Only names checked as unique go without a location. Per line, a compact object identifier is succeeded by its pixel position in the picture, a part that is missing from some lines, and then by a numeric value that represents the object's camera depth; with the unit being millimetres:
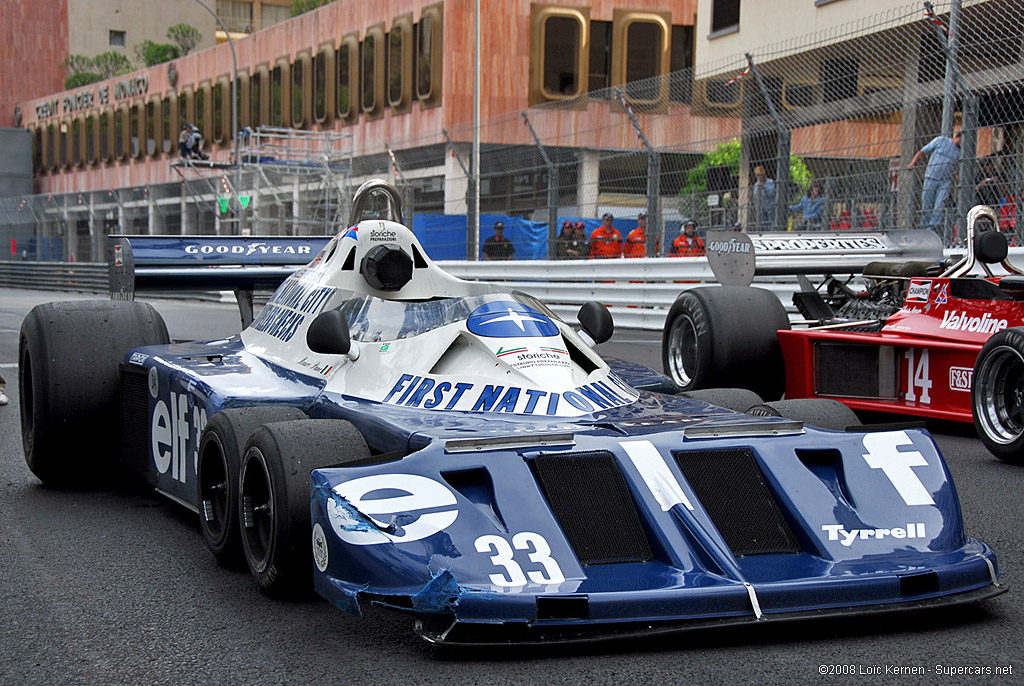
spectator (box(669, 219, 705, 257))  16359
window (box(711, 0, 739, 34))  25109
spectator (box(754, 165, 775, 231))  14039
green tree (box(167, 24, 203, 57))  75750
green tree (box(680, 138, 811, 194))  14633
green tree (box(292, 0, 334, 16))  76606
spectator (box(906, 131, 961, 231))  11594
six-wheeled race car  3566
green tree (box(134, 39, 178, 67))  71875
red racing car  7078
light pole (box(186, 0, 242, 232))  38862
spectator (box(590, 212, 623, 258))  18500
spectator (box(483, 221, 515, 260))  20531
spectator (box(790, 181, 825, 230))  13391
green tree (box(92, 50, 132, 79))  72312
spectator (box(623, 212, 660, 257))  17198
